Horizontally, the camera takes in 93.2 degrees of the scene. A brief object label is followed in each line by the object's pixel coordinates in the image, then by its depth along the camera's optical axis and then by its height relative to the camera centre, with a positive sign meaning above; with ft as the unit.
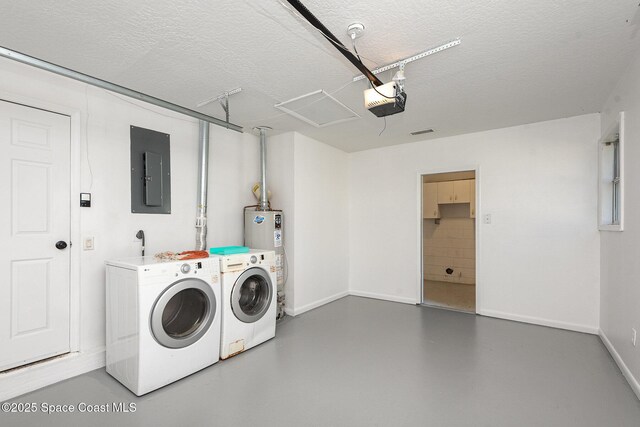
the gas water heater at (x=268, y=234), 11.98 -0.85
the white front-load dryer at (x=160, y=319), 7.00 -2.74
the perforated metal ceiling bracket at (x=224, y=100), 8.94 +3.54
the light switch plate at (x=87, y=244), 8.27 -0.86
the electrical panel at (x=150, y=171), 9.36 +1.31
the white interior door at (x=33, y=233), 7.10 -0.51
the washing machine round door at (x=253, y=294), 9.27 -2.70
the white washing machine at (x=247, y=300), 8.81 -2.82
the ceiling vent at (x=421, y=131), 12.66 +3.44
